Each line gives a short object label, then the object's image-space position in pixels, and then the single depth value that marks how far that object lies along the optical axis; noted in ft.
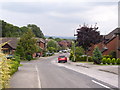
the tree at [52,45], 342.48
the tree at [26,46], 187.60
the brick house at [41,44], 274.42
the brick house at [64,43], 527.64
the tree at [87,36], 145.89
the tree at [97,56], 112.59
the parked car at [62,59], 155.02
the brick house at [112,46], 140.52
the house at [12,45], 207.41
